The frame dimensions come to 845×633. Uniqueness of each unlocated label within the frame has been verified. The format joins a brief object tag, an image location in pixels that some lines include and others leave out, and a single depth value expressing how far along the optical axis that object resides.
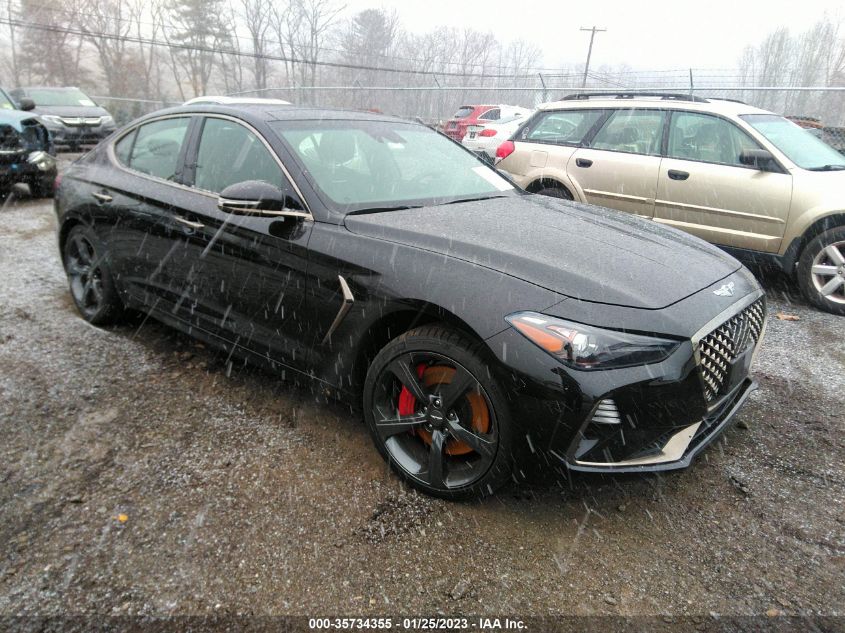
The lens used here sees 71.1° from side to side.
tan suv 4.98
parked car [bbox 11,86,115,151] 13.81
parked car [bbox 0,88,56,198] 8.02
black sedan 2.09
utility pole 44.40
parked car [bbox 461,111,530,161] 14.62
